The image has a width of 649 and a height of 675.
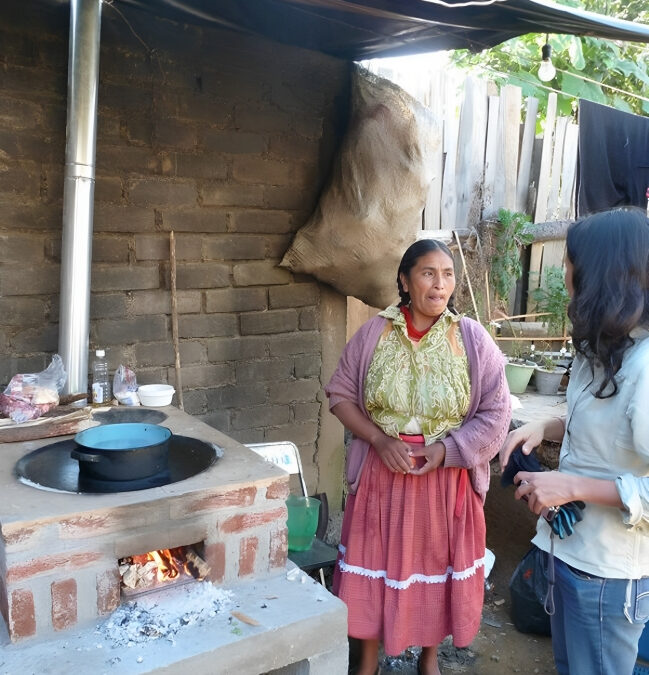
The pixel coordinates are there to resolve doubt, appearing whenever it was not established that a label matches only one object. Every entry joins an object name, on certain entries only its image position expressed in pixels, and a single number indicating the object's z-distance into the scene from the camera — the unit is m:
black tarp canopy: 2.48
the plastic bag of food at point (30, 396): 2.45
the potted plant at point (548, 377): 5.22
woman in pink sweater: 2.64
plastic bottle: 2.83
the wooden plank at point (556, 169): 5.87
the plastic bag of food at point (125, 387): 2.90
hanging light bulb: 3.33
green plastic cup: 3.12
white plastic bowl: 2.88
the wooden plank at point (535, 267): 6.01
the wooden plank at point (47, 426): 2.31
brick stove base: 1.69
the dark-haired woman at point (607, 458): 1.64
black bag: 3.40
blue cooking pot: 1.95
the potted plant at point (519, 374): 5.23
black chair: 2.94
